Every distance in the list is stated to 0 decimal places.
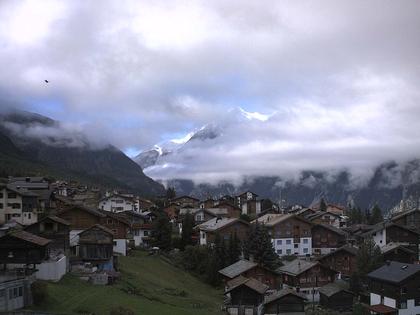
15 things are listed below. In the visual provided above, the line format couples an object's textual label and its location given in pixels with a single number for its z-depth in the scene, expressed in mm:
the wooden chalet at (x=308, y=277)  65188
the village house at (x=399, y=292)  55500
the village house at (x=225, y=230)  84062
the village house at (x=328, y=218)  109125
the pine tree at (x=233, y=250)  73125
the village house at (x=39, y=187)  79875
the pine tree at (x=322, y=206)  139600
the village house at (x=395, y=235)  86062
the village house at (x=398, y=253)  74312
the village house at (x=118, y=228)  70750
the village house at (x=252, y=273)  63562
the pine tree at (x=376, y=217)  119312
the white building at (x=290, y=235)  89062
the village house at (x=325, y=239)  91875
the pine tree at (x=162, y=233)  82125
